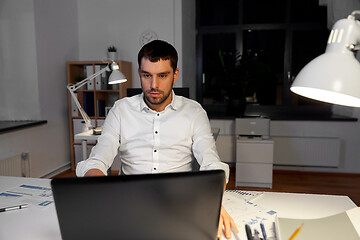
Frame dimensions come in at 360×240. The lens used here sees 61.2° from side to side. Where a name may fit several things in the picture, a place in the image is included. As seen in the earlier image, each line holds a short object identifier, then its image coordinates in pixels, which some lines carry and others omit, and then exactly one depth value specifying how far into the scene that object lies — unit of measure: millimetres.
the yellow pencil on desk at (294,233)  880
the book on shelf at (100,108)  3992
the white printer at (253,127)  3531
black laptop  592
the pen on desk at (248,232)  933
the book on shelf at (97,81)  3936
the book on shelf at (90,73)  3910
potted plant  3949
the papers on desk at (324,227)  930
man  1470
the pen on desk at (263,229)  950
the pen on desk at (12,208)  1142
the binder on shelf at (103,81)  3940
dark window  4387
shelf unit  3932
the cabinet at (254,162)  3408
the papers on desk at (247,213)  1007
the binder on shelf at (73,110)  3953
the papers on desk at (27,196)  1213
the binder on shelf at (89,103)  3979
